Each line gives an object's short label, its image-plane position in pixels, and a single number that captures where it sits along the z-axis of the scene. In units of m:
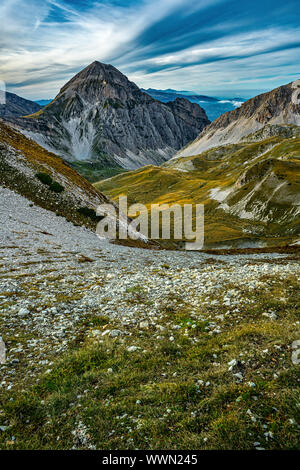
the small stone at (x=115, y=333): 11.97
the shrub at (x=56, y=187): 57.28
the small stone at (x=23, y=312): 13.53
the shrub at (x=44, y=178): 57.47
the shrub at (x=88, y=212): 57.12
